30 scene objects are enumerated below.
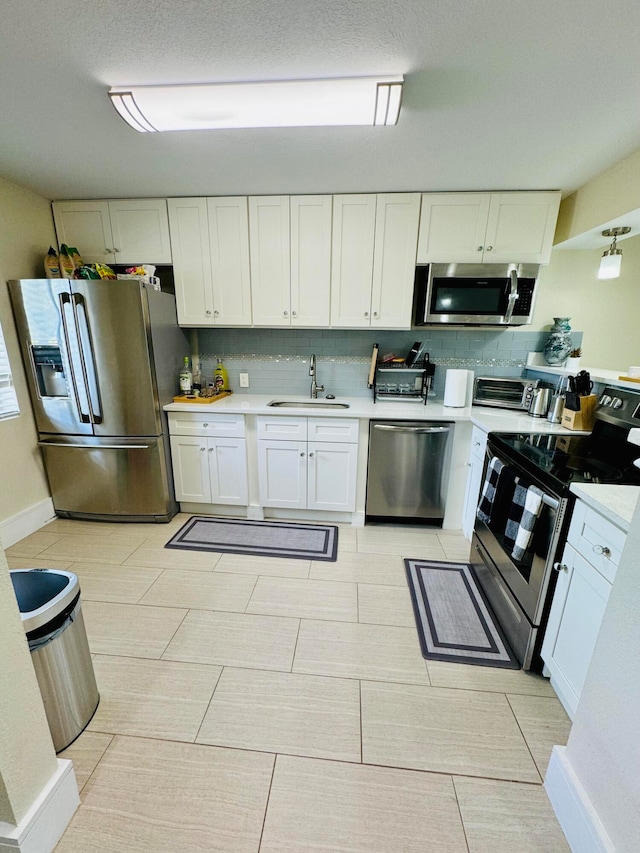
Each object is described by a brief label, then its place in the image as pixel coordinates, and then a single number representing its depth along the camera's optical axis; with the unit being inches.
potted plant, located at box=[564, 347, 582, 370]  102.6
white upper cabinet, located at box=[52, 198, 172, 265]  101.0
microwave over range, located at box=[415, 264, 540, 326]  94.5
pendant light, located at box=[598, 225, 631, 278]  81.9
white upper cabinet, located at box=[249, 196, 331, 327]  97.3
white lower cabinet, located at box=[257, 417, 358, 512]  99.3
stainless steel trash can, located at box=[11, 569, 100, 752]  43.8
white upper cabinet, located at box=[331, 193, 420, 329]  95.0
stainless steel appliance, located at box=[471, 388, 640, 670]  53.9
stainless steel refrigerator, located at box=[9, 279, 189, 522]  89.3
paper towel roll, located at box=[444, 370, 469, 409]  102.4
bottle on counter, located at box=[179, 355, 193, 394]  108.5
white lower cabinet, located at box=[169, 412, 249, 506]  102.7
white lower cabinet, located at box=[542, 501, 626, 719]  43.7
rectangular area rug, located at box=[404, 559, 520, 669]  63.1
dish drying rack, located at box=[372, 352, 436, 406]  108.2
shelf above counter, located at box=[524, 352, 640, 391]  69.8
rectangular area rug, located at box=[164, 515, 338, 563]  92.8
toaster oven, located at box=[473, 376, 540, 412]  101.5
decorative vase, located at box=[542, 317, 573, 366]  104.7
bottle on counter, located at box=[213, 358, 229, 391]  118.0
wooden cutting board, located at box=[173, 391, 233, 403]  104.9
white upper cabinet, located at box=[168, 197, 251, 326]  99.3
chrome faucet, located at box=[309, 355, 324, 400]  116.0
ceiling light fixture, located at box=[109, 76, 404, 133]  53.7
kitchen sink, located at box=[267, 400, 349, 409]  114.3
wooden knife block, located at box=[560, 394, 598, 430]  77.1
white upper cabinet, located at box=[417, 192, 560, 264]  91.6
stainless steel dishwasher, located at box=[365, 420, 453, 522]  96.1
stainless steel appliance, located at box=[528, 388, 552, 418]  91.0
